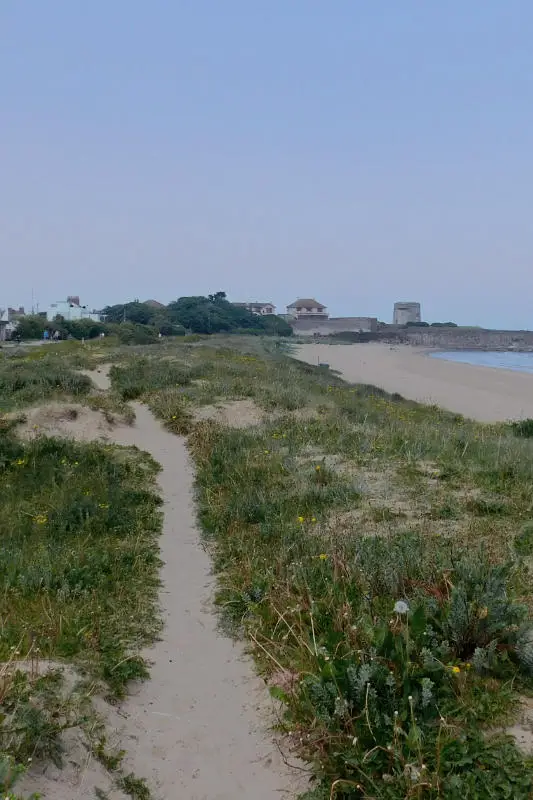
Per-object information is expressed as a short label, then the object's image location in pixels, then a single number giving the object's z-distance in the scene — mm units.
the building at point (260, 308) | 191900
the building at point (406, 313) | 187162
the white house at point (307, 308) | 175750
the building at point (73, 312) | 121812
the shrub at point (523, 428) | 19922
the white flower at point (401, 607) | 4066
